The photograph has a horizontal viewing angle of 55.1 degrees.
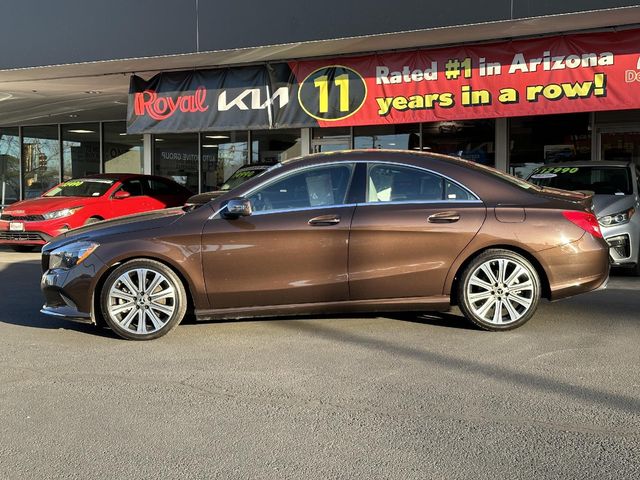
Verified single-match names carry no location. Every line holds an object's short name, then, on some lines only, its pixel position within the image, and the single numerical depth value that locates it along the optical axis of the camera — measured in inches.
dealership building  388.5
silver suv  314.5
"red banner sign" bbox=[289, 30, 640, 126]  391.2
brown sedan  208.7
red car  450.6
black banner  485.1
